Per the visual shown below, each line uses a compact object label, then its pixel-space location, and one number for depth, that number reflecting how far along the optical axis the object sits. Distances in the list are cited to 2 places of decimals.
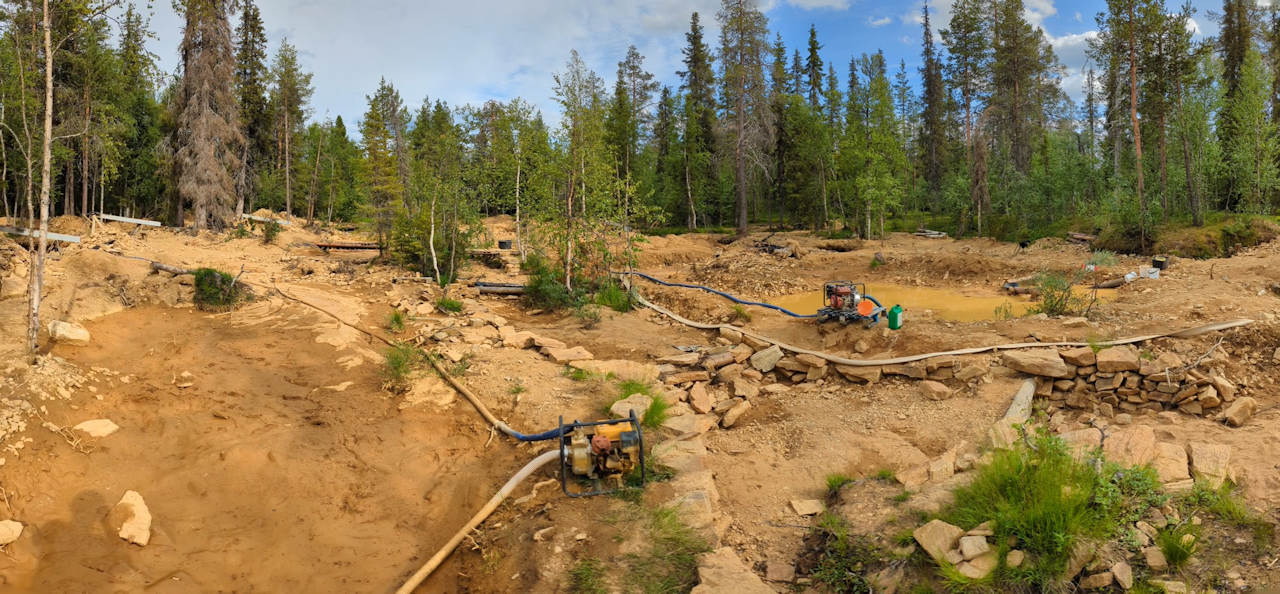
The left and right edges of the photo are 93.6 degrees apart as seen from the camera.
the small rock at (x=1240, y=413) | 6.70
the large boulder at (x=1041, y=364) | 8.08
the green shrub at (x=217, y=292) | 11.29
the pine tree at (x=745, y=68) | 27.64
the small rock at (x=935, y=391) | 8.19
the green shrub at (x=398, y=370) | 8.39
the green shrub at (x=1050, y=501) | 4.01
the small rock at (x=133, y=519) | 5.30
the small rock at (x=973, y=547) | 4.04
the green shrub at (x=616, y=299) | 14.14
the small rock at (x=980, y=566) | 3.96
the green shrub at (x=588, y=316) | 12.40
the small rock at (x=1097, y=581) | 3.79
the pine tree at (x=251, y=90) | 28.88
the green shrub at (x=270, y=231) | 22.72
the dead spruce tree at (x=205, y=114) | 22.22
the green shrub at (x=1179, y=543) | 3.83
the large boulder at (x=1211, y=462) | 4.70
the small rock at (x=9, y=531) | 5.05
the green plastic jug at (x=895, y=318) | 10.17
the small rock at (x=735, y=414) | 8.14
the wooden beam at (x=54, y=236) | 13.18
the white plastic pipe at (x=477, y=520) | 4.76
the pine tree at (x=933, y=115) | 37.31
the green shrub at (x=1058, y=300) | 11.37
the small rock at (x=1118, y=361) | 7.95
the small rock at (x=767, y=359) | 9.70
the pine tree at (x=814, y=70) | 39.77
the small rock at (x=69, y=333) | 8.15
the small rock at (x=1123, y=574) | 3.74
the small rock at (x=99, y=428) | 6.57
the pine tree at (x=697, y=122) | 35.50
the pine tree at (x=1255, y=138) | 21.23
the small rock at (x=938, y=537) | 4.18
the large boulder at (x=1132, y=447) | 5.09
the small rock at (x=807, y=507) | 5.70
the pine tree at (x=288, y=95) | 30.95
